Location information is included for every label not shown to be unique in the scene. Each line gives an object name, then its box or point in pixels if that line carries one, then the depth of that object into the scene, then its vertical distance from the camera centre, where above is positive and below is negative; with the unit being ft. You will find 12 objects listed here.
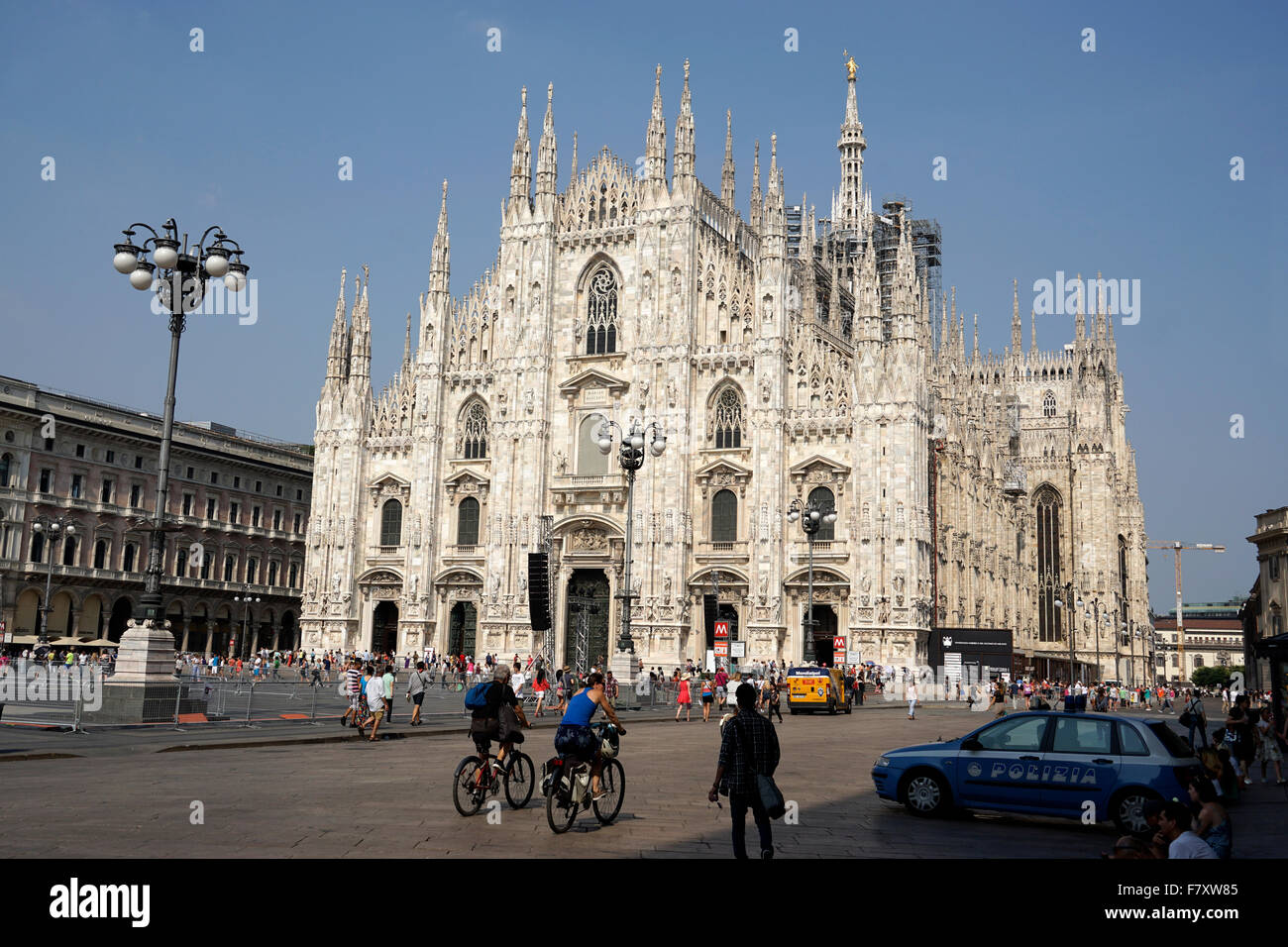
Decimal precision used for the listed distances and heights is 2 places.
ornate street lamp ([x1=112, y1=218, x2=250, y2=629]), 63.52 +20.10
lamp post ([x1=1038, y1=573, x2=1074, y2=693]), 254.68 +15.24
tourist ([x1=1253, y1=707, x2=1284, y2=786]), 62.49 -4.52
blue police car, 38.86 -3.93
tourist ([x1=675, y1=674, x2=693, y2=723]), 101.35 -4.74
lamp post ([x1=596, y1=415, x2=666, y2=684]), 94.73 +15.13
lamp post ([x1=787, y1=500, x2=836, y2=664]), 114.21 +12.41
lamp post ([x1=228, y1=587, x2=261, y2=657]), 222.48 +4.79
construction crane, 421.18 +46.66
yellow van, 117.29 -4.10
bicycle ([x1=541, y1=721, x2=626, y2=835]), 35.27 -4.49
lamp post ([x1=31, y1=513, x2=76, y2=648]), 156.93 +14.98
